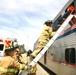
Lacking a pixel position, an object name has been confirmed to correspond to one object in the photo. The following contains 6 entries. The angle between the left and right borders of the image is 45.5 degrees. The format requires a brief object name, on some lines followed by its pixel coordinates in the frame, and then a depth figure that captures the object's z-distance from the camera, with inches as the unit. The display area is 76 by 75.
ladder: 106.2
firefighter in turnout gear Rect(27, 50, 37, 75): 131.8
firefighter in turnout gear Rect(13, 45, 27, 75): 123.5
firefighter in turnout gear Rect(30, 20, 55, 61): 121.7
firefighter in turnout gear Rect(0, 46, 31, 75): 95.5
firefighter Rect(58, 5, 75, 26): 135.7
